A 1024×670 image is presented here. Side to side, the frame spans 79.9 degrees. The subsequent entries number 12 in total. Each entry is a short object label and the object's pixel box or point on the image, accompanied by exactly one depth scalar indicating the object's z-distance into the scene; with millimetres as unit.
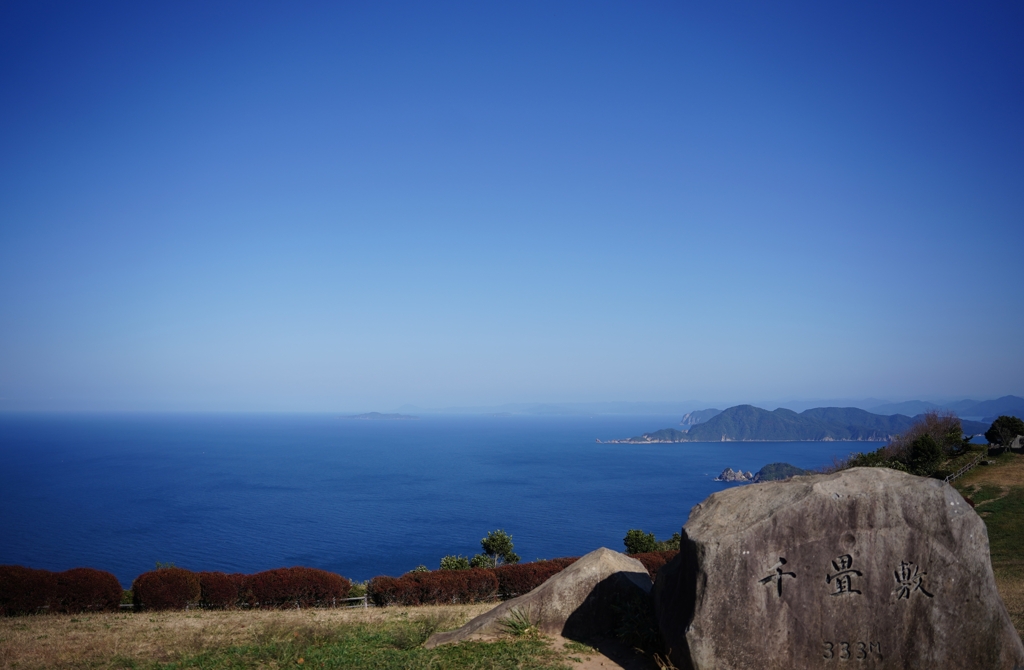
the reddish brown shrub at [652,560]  18688
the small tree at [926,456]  38344
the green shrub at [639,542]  28317
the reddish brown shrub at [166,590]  16188
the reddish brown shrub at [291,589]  17125
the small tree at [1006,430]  38906
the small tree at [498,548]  31922
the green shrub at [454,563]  26844
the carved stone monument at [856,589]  8547
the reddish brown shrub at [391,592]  17609
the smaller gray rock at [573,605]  10938
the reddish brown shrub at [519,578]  18297
